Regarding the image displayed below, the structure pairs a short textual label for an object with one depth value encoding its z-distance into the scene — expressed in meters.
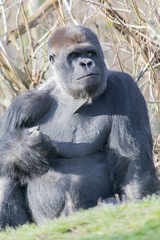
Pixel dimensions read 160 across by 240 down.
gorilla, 12.20
